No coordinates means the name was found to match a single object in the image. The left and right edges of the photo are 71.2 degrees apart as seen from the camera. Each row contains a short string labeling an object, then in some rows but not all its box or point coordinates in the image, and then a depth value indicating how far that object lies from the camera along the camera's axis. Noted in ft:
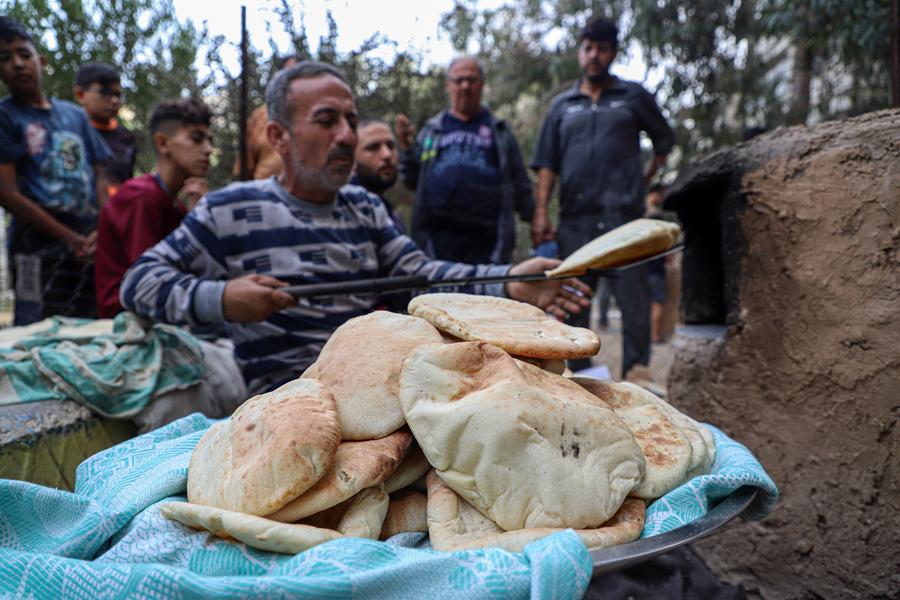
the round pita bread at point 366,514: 2.91
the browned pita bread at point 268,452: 2.80
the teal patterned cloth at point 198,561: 2.47
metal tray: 2.68
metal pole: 10.09
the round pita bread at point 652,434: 3.28
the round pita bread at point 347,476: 2.88
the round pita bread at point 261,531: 2.67
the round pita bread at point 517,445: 2.93
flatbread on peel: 5.02
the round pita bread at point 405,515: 3.17
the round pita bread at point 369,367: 3.25
